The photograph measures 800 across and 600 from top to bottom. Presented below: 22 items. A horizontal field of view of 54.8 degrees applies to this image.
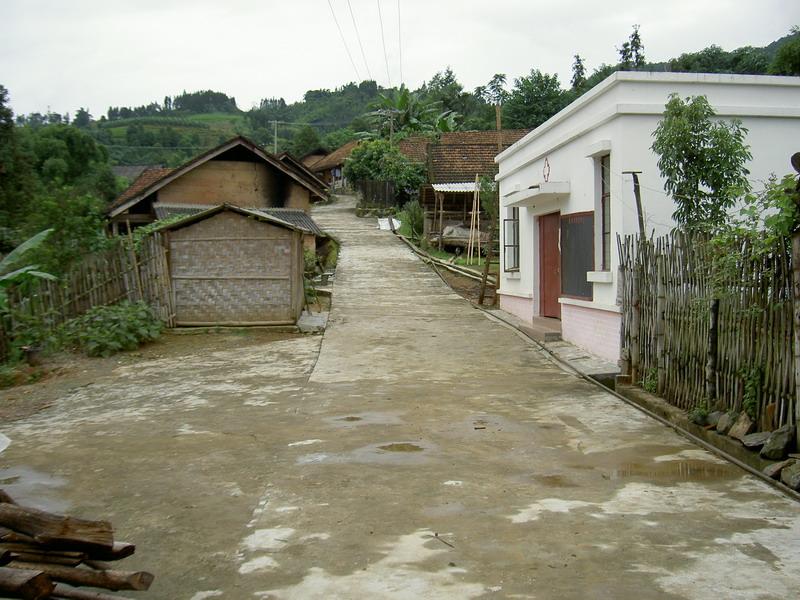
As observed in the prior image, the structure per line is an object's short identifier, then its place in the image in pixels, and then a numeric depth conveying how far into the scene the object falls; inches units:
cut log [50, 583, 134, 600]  127.3
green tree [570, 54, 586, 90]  2177.7
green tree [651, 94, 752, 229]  350.6
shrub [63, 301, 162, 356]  477.6
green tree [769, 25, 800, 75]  1007.6
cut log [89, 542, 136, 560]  138.6
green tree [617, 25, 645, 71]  1932.8
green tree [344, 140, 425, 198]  1441.9
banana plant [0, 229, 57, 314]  357.6
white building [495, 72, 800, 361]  397.1
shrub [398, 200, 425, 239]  1159.0
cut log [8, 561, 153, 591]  131.3
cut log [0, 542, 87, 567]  135.0
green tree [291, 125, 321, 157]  2373.3
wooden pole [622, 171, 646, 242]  370.0
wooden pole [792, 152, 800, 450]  211.0
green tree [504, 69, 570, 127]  1865.2
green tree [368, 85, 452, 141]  1829.5
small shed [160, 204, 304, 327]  550.0
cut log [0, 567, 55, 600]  121.3
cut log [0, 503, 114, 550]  134.5
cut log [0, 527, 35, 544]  136.1
